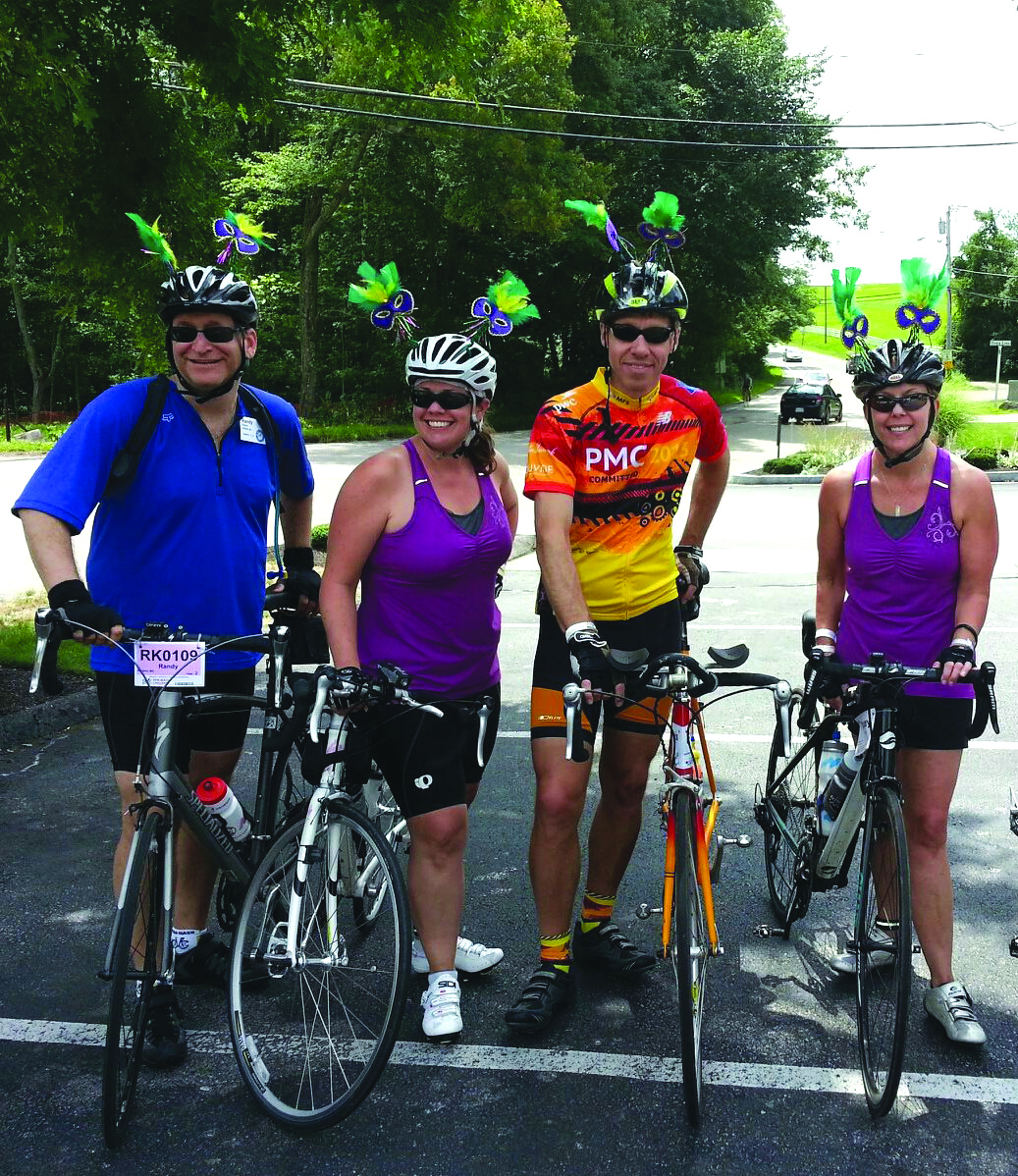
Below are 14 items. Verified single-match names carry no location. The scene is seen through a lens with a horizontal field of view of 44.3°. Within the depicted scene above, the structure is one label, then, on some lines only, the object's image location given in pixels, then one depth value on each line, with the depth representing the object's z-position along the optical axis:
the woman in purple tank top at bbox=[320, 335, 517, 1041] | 3.67
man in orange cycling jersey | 3.90
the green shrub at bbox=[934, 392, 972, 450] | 27.12
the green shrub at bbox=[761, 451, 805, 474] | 25.84
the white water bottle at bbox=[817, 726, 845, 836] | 3.96
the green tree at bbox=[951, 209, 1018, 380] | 76.81
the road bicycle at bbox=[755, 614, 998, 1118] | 3.32
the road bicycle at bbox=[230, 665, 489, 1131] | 3.26
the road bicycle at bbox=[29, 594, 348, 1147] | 3.18
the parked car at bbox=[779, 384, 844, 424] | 40.88
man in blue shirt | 3.59
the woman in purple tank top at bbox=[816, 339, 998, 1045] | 3.74
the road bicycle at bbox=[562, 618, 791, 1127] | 3.33
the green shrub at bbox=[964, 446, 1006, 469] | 24.89
